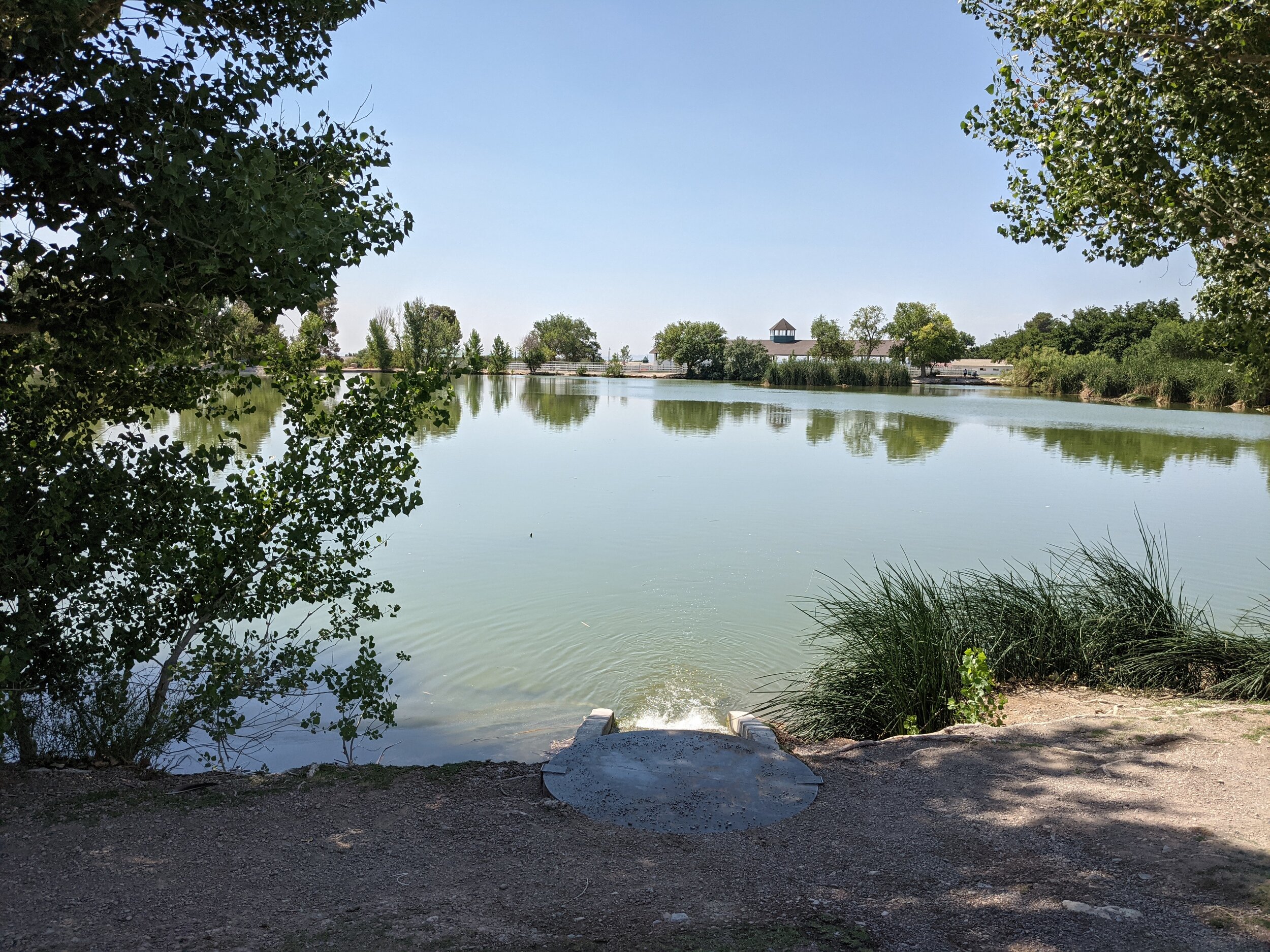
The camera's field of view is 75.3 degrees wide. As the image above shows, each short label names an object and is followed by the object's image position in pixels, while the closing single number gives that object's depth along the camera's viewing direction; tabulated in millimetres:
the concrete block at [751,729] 5375
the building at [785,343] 121062
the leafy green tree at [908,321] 102875
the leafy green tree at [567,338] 122312
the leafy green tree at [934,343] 99000
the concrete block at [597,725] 5414
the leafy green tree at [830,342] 98125
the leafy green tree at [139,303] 3414
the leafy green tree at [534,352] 105062
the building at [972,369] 108625
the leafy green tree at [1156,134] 5660
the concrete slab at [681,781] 4148
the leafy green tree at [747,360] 83688
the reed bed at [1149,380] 43031
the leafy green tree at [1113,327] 69125
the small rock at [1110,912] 3100
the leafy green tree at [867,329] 103688
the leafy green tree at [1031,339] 81000
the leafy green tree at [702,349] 90062
